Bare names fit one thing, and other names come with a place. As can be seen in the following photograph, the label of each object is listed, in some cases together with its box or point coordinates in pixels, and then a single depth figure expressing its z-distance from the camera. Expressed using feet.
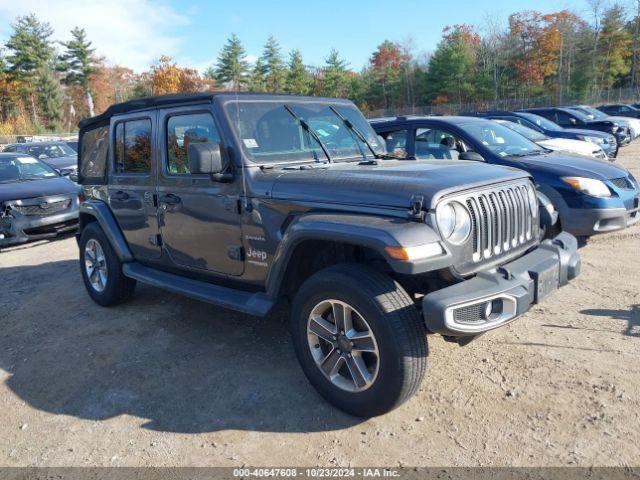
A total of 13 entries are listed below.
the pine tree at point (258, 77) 224.37
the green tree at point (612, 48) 169.99
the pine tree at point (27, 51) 186.70
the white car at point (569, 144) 31.40
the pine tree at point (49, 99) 193.26
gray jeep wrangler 9.25
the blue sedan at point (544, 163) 19.11
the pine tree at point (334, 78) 212.43
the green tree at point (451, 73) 180.24
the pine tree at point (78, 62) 214.07
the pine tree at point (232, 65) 229.86
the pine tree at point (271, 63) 225.31
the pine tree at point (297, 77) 212.43
